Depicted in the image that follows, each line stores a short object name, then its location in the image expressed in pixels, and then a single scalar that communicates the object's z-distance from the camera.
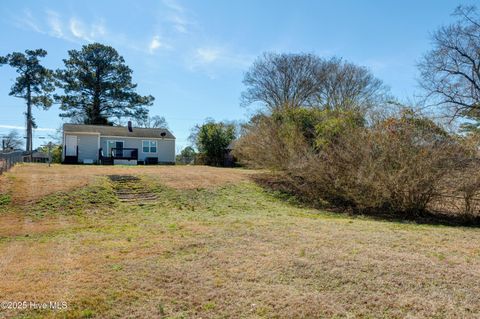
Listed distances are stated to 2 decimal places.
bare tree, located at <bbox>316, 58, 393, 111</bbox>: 31.98
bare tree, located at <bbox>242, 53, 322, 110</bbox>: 32.38
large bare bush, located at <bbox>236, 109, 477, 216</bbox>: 10.44
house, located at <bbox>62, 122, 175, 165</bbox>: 27.02
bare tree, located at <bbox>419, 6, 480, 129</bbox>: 19.70
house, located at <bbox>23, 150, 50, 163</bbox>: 29.29
